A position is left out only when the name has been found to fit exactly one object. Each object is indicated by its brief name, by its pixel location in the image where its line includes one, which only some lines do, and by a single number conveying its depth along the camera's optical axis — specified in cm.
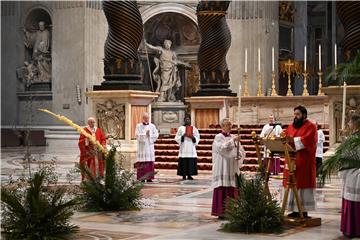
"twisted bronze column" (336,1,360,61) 1655
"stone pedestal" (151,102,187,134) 3025
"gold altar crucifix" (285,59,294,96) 3054
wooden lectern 1002
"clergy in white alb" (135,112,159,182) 1638
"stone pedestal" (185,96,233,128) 2194
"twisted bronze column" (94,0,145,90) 1733
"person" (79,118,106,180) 1266
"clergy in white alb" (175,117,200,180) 1733
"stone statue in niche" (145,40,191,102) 3056
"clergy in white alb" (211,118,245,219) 1090
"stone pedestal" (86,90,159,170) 1758
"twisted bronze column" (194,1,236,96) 2130
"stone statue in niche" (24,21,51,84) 2986
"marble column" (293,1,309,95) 3453
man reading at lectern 1027
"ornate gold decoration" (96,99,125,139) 1780
